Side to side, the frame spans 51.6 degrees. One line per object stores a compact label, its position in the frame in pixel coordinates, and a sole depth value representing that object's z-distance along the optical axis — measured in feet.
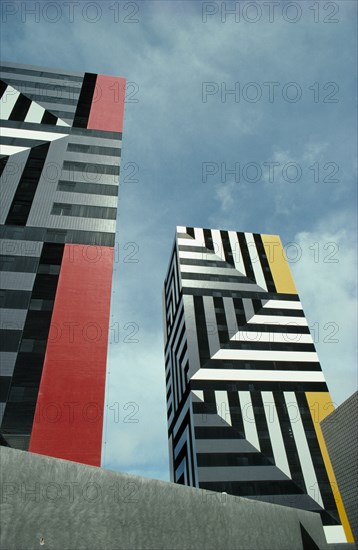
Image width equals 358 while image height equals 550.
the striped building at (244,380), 139.33
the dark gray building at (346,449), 120.78
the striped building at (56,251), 85.40
